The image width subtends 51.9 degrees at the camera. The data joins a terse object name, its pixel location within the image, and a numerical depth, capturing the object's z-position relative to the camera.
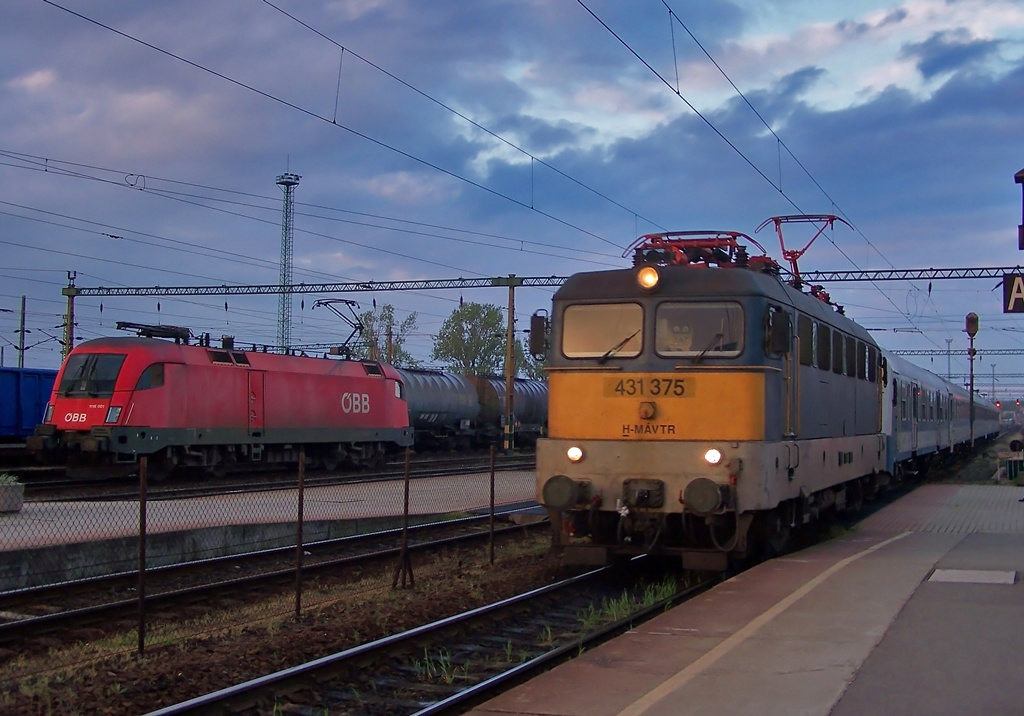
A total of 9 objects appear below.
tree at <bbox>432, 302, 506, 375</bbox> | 79.88
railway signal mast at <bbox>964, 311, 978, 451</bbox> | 28.72
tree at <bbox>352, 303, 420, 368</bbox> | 67.86
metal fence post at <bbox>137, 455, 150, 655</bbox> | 8.25
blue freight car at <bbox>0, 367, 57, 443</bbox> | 28.47
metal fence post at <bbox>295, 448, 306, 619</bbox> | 9.73
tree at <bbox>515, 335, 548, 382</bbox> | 83.11
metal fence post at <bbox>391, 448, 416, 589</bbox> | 11.15
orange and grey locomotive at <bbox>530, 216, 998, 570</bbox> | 10.51
